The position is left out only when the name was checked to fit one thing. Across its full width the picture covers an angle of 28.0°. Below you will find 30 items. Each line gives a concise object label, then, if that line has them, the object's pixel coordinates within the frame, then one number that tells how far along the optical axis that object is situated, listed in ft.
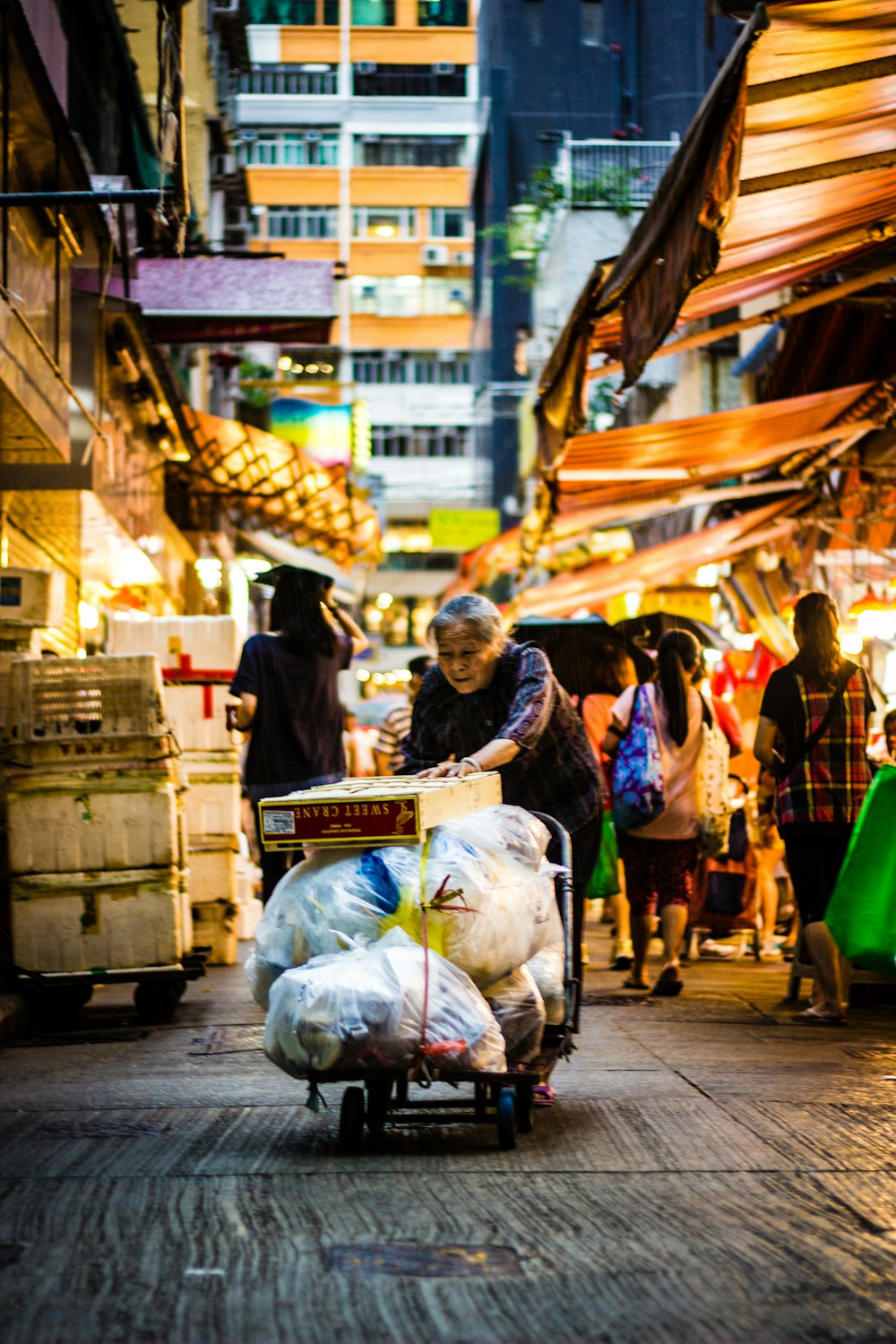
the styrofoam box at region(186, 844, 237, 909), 35.58
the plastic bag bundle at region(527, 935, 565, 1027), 19.11
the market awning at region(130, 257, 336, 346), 57.26
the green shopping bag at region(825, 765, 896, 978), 26.16
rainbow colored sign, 112.37
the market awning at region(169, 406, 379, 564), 73.56
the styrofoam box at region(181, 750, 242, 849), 36.06
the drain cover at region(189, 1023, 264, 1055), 25.18
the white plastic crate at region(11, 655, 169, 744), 28.09
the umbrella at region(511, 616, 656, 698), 45.24
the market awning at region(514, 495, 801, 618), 57.47
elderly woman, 20.29
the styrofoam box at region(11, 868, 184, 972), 27.71
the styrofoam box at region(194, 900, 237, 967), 35.94
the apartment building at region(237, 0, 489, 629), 255.29
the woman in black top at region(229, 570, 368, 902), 30.73
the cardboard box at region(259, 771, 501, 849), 17.08
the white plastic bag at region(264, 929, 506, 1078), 16.49
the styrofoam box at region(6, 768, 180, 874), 27.84
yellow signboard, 152.97
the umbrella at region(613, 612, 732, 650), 47.67
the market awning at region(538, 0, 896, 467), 22.30
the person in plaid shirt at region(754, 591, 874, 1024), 28.12
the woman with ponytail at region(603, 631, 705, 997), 33.24
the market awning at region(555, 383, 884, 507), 44.73
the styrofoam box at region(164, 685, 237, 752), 36.70
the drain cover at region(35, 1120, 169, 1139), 18.79
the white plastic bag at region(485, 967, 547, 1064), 18.06
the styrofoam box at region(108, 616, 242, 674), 37.60
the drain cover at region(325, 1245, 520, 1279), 13.12
